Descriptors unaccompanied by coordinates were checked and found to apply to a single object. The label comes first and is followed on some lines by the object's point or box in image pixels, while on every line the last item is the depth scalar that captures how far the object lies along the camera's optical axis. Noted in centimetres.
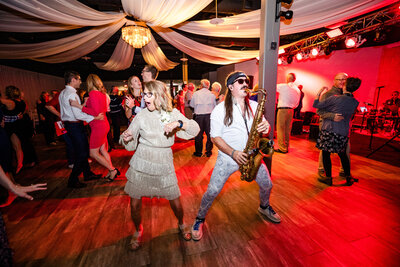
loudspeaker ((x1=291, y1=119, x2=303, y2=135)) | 724
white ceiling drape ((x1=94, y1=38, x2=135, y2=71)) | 637
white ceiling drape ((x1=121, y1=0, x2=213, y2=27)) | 294
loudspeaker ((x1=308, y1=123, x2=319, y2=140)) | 634
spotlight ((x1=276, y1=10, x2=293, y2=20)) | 270
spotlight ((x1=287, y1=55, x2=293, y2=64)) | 747
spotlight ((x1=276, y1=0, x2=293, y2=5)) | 262
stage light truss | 407
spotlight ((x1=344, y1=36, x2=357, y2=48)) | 521
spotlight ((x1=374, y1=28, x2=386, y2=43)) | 451
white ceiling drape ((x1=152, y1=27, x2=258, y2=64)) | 496
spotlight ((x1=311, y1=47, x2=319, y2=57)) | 621
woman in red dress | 289
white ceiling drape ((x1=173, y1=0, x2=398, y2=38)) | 314
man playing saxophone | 188
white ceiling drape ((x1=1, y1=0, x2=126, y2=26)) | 273
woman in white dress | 165
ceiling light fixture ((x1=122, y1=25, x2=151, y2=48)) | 414
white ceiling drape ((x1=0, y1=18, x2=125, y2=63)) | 453
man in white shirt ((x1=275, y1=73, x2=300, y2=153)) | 481
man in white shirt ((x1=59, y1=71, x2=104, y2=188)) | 290
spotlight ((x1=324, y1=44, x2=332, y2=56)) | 584
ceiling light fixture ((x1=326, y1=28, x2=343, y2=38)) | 503
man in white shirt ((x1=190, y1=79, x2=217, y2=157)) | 452
